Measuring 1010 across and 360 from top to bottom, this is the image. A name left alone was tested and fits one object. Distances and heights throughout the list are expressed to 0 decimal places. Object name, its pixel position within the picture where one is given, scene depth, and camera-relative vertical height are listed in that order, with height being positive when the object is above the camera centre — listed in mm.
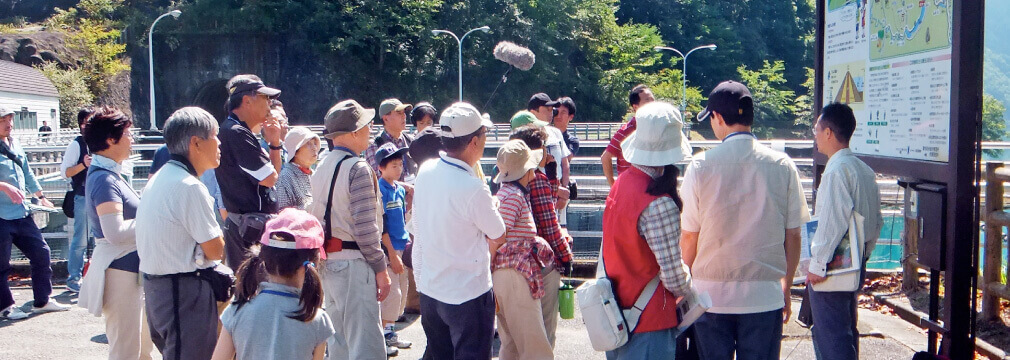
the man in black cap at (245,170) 4141 -158
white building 28328 +1750
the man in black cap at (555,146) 5828 -62
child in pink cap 2744 -556
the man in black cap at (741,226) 3312 -380
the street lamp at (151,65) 37150 +3715
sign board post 3951 +128
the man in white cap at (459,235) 3561 -436
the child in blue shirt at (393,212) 5059 -473
